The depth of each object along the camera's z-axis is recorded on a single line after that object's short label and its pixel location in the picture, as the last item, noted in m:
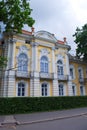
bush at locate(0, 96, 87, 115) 14.74
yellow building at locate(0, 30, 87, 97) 19.76
